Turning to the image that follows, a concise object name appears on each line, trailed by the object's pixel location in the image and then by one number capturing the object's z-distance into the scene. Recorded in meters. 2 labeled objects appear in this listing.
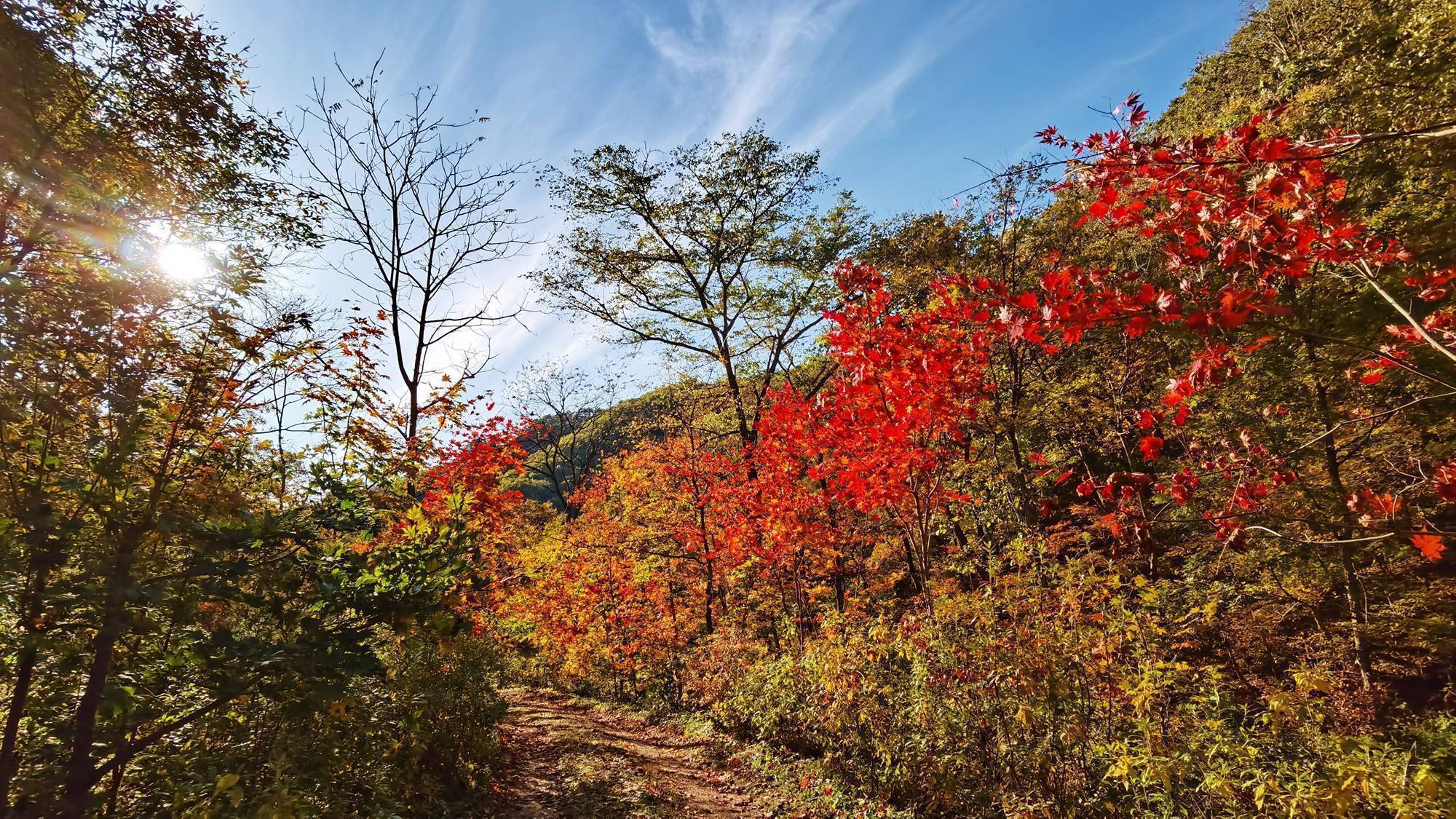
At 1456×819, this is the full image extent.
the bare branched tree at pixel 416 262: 10.55
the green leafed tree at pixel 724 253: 15.51
